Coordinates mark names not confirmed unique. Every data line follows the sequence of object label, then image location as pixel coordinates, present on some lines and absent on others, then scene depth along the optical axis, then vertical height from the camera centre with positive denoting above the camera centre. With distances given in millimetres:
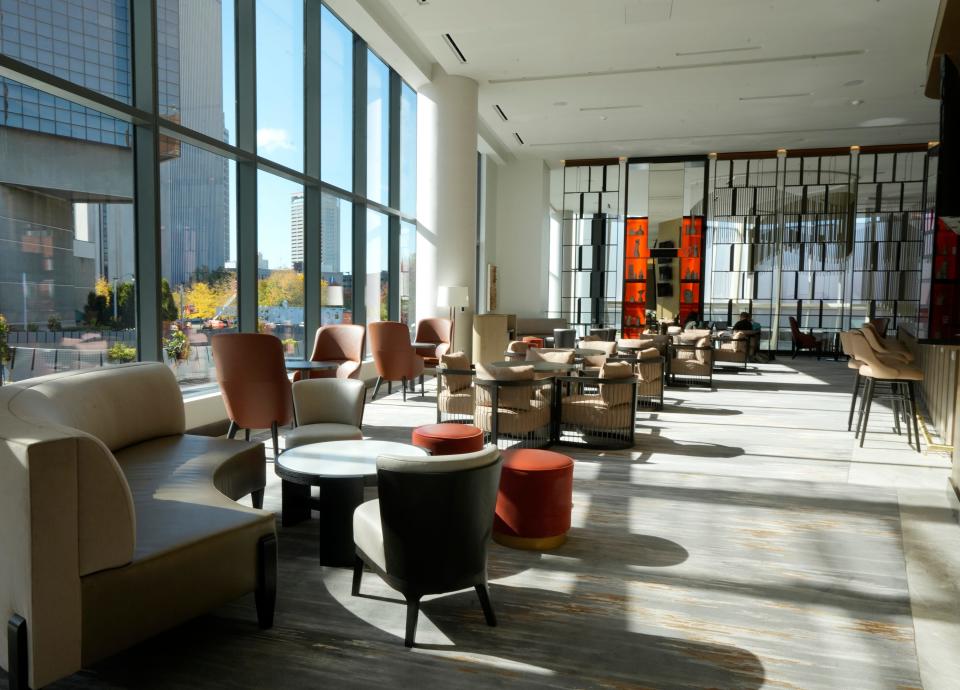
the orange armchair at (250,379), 5184 -614
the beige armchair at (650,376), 8219 -901
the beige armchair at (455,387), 6426 -840
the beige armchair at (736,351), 13266 -884
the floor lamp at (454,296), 11086 +145
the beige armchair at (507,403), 5641 -878
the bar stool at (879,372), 6047 -578
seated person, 15391 -378
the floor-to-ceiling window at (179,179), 4797 +1177
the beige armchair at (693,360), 10805 -878
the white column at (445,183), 11141 +2084
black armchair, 2443 -849
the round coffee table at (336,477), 3107 -826
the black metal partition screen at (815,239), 16062 +1771
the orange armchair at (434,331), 10367 -426
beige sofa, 1984 -852
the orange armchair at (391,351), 8406 -612
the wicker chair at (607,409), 6039 -973
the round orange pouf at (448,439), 4160 -868
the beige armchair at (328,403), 4672 -719
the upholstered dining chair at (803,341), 16406 -814
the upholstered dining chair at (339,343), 7566 -472
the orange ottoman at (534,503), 3525 -1076
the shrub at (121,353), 5508 -453
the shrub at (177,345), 6186 -424
